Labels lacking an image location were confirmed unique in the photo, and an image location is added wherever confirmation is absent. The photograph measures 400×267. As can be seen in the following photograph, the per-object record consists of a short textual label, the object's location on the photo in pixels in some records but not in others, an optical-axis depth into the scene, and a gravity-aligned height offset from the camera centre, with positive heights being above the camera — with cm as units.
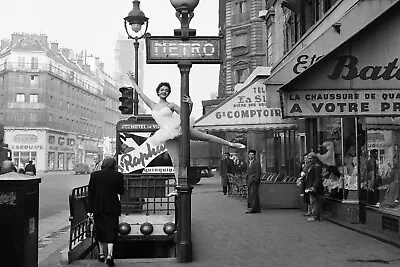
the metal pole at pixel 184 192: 794 -48
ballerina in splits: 810 +57
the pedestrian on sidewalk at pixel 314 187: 1311 -67
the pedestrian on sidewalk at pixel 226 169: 2425 -39
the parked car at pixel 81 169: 6256 -89
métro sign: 806 +174
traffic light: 1373 +163
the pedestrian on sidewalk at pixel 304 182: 1370 -61
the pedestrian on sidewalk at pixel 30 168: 3022 -36
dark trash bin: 535 -62
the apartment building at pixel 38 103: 7856 +933
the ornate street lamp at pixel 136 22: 1438 +390
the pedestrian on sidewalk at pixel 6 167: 1094 -11
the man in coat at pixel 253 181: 1539 -61
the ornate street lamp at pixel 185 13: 815 +234
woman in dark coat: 771 -63
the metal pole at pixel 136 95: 1413 +183
